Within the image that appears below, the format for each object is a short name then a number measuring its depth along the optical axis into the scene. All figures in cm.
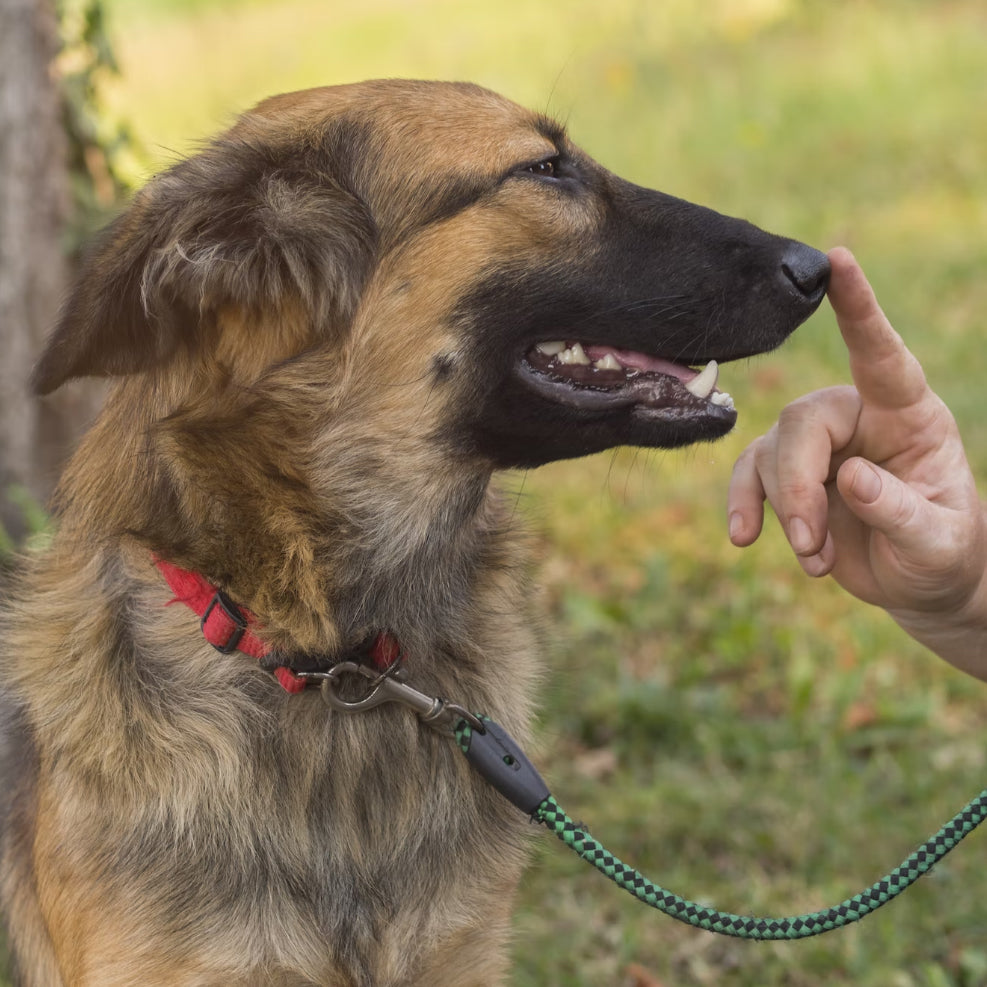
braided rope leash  242
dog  251
